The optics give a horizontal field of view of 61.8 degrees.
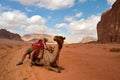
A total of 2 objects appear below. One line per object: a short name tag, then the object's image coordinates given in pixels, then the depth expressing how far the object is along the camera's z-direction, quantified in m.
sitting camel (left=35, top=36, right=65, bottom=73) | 5.04
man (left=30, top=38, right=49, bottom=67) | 5.50
